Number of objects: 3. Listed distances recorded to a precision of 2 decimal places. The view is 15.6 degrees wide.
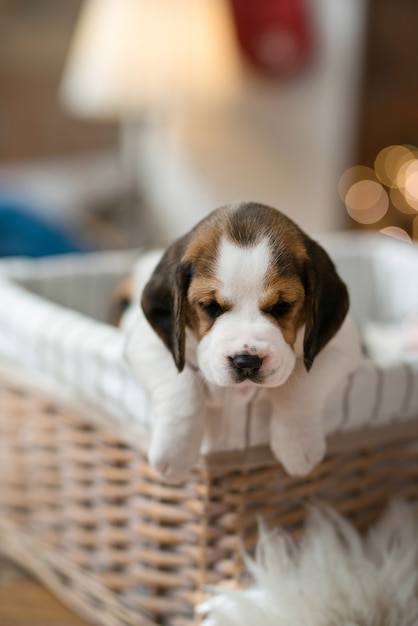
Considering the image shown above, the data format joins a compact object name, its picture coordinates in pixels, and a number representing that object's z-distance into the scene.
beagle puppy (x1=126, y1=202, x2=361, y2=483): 0.79
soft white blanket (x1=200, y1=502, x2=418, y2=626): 0.84
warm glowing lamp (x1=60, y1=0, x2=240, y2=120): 2.68
